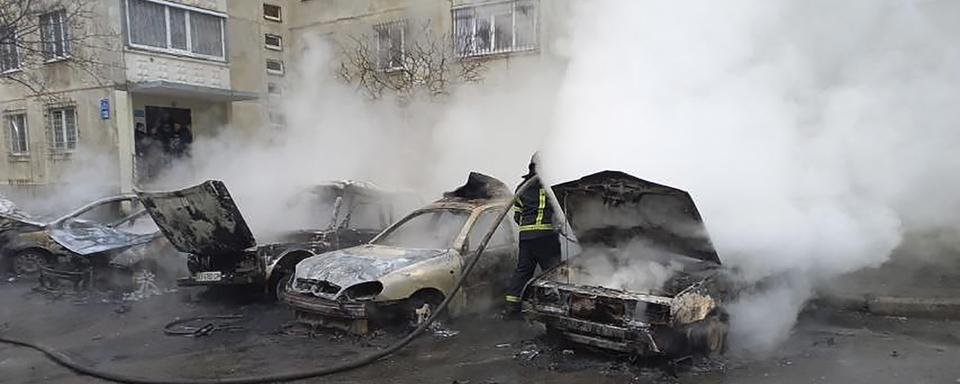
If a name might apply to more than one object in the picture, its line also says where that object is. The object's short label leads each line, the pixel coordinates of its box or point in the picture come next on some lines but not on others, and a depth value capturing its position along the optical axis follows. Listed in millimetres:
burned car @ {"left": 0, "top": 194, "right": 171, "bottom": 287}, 8703
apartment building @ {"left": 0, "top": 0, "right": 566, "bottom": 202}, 14812
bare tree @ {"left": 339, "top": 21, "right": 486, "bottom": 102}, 12414
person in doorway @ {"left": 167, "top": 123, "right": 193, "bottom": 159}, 17053
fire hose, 4875
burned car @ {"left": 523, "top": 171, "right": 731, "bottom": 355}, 4789
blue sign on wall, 15773
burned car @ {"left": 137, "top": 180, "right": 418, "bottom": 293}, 7082
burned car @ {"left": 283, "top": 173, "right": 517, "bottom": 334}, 5930
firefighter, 6480
